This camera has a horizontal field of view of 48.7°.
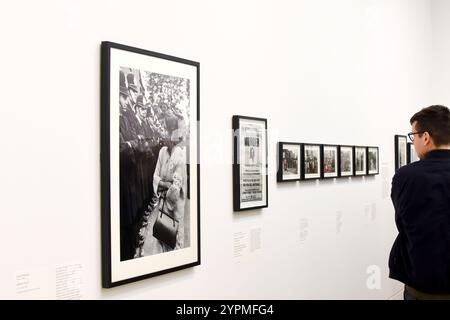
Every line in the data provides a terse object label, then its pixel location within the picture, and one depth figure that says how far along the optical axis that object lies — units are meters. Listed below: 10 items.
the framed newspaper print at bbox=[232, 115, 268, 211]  2.82
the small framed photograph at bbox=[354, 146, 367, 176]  4.18
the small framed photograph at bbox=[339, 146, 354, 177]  3.94
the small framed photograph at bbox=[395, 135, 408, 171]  5.02
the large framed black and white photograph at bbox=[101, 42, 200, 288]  2.08
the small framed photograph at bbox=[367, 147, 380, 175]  4.40
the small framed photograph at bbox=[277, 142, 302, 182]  3.21
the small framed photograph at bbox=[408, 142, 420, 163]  5.37
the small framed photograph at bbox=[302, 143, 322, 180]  3.45
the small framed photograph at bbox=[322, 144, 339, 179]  3.70
